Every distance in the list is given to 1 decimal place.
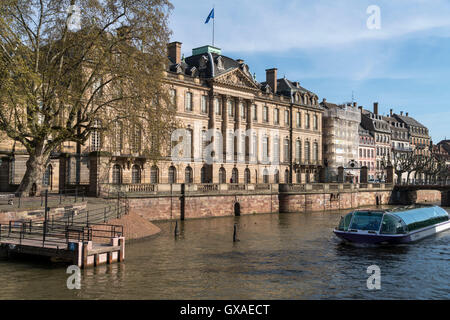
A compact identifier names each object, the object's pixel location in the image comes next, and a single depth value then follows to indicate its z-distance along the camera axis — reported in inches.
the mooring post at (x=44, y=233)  869.3
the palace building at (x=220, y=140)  1764.3
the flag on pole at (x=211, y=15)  2333.9
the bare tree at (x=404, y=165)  3381.9
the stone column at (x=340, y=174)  3149.6
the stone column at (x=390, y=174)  3148.6
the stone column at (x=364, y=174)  3074.3
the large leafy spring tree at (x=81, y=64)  1170.6
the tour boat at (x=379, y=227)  1206.3
